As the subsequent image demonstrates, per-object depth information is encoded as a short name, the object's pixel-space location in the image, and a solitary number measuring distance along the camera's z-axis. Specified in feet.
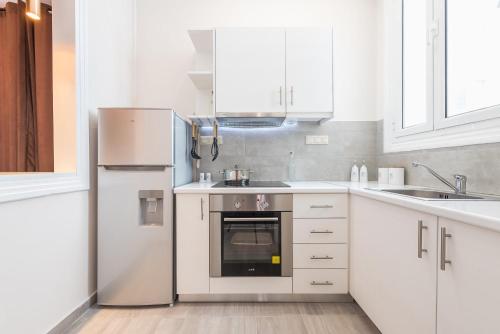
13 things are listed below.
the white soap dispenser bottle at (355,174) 8.64
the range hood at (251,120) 7.55
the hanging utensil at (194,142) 8.34
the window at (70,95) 6.04
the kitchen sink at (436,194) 4.44
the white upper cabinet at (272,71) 7.44
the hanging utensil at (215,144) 8.42
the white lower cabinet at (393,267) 3.71
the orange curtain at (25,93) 6.70
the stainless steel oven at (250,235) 6.64
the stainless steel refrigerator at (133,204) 6.38
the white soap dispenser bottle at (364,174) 8.50
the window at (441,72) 4.94
